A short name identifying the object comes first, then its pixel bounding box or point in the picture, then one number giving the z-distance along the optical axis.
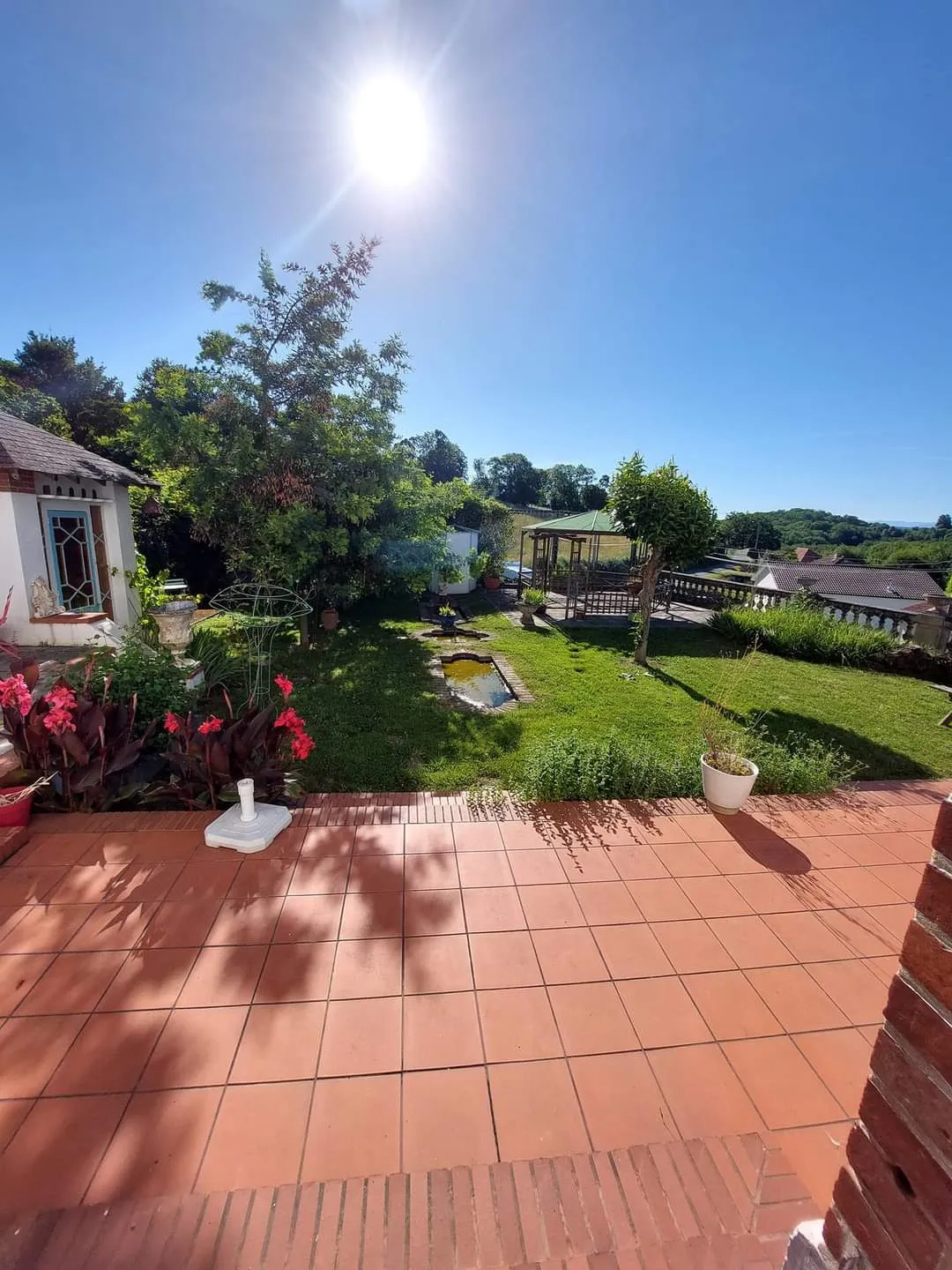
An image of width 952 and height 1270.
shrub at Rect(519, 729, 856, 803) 4.10
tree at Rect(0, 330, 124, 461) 20.44
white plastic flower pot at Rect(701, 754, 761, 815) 3.85
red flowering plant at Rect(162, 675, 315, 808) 3.56
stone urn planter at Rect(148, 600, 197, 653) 6.92
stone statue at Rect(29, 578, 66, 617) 7.33
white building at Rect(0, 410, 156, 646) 7.20
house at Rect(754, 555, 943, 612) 30.47
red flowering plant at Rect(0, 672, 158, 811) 3.38
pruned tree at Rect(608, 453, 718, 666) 7.93
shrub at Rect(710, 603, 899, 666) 9.20
